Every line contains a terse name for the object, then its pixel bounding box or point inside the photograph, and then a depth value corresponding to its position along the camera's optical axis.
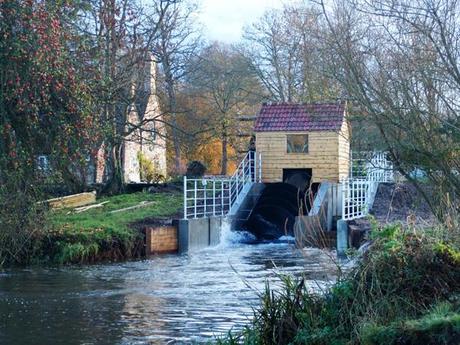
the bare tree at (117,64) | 23.00
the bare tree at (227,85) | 49.16
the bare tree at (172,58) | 40.12
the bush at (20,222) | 23.28
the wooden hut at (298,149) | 36.44
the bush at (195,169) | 40.75
